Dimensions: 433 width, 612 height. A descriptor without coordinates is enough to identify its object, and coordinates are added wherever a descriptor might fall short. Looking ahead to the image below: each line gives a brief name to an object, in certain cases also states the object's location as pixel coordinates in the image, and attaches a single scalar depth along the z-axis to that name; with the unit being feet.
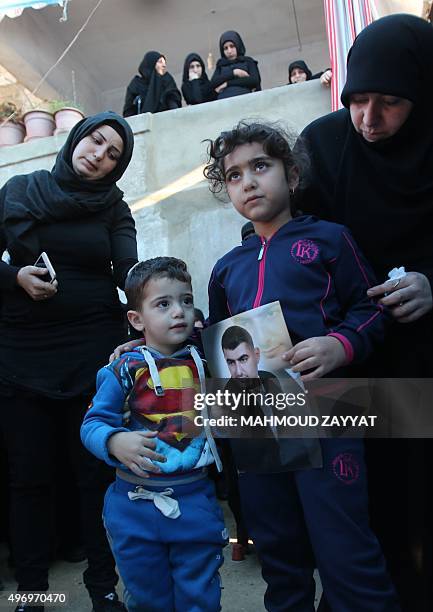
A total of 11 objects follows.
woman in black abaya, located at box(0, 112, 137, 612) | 6.45
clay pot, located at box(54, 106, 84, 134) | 18.84
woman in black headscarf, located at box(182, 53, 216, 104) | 20.89
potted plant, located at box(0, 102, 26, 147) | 19.22
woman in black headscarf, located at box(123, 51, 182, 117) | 20.56
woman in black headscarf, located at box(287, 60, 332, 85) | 21.25
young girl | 4.33
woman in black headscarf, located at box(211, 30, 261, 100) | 20.10
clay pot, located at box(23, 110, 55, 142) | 18.98
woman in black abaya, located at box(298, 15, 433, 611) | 4.99
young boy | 5.05
